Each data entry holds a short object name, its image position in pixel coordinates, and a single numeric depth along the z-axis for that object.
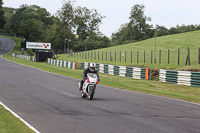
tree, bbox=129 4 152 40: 143.00
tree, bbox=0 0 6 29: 123.31
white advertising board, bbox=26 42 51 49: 75.69
